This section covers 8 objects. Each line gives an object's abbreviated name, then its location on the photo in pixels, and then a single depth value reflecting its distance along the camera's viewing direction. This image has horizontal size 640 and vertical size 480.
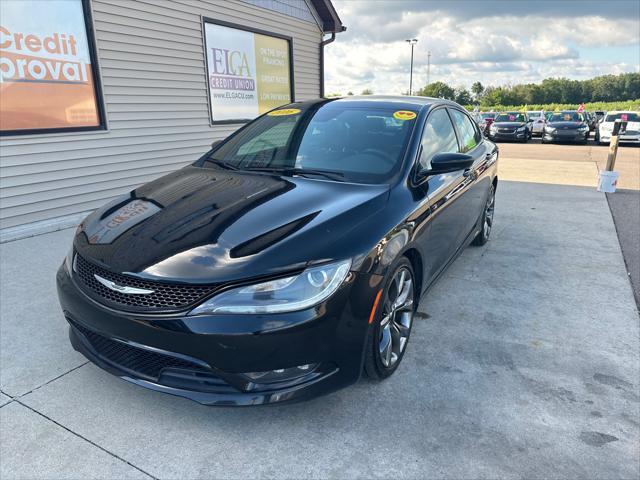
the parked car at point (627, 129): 18.45
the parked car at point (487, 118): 21.56
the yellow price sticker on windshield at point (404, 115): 3.24
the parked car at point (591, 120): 22.85
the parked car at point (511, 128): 20.98
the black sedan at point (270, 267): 1.98
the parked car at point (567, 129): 19.30
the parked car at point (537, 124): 23.76
